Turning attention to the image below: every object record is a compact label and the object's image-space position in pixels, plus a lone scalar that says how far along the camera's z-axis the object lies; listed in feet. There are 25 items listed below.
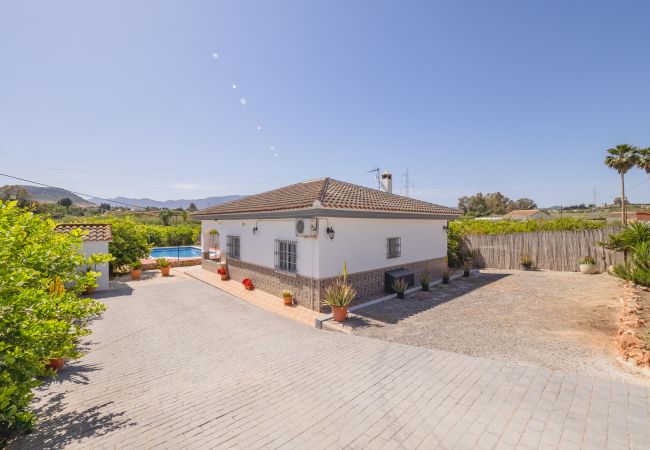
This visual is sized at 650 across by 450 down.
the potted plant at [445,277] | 51.03
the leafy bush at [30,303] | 10.99
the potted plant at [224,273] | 54.49
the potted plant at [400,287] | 40.87
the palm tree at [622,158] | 92.48
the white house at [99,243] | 47.37
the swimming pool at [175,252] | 91.15
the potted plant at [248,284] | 46.52
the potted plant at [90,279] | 14.55
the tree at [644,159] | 89.86
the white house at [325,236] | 36.17
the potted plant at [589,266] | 53.72
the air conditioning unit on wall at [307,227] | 35.28
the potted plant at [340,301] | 31.99
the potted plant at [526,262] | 60.54
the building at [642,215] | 149.16
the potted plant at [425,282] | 45.42
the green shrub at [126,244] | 56.49
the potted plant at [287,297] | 38.04
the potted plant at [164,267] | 60.08
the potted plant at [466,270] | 56.44
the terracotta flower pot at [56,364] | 21.43
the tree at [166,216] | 151.12
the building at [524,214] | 232.61
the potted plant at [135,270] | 57.11
